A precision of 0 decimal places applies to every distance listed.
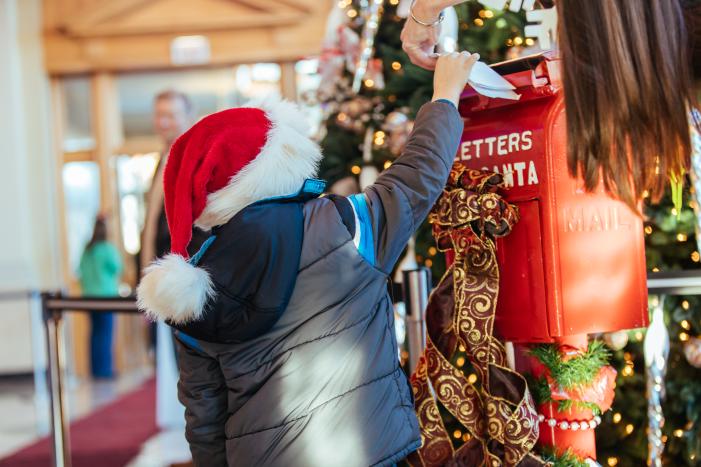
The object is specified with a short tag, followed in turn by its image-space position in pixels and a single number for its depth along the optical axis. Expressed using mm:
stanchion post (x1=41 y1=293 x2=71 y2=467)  3600
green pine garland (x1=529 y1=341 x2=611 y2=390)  2035
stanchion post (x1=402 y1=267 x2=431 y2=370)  2545
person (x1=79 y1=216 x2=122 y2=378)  8773
